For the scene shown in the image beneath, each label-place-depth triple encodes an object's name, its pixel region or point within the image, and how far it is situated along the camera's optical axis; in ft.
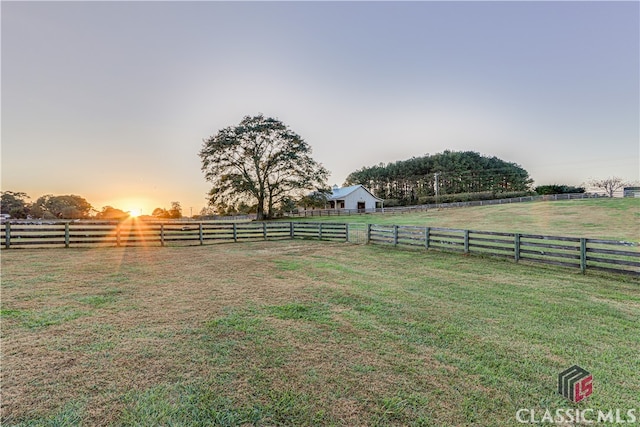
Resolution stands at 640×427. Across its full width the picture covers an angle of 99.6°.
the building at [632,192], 102.64
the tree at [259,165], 93.30
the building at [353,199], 132.98
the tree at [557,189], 141.49
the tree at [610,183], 142.41
